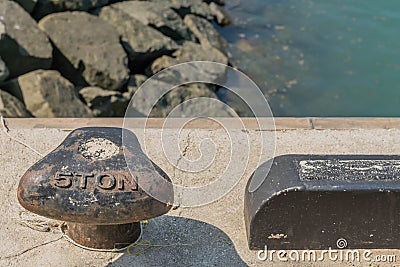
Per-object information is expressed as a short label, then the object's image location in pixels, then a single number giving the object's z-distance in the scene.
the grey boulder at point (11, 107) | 4.55
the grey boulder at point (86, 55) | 5.43
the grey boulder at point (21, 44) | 5.10
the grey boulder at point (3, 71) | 4.79
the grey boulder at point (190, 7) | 7.25
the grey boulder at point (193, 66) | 6.04
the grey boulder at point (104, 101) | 5.34
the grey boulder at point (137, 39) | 5.98
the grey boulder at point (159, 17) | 6.43
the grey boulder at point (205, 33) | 7.02
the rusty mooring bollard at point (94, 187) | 2.11
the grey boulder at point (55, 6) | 5.80
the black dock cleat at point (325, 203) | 2.26
